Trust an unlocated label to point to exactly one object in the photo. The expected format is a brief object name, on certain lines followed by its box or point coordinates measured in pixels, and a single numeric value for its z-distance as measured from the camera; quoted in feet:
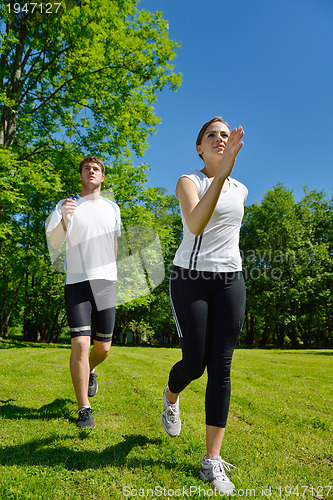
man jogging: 11.61
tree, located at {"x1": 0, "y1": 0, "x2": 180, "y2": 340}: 36.32
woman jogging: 8.20
